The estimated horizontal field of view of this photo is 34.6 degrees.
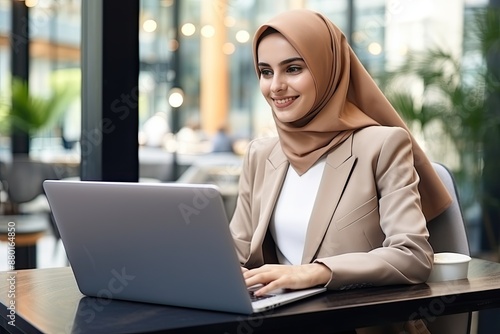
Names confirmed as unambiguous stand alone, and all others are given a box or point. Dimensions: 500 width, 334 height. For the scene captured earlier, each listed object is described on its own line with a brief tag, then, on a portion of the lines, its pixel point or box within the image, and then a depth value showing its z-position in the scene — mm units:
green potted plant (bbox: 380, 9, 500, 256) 4383
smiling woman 1859
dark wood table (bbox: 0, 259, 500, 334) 1396
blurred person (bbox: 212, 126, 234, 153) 6016
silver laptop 1417
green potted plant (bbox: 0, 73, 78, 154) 4438
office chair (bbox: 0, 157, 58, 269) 4379
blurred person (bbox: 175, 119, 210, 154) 5973
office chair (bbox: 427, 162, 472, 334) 2023
